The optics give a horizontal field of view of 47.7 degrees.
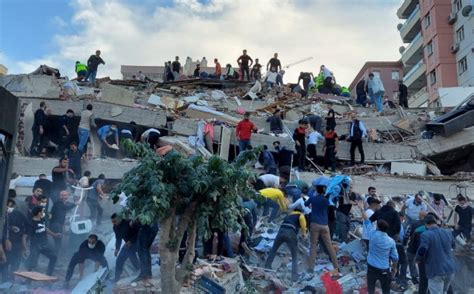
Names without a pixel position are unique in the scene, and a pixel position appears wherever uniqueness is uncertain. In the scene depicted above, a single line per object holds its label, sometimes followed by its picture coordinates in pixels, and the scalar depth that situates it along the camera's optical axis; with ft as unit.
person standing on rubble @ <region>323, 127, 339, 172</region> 51.42
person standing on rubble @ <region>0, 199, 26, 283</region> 28.43
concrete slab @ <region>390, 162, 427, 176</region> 53.72
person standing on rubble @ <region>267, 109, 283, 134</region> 57.62
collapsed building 45.65
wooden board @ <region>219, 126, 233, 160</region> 53.72
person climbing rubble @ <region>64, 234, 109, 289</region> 29.12
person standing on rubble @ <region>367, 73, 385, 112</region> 72.02
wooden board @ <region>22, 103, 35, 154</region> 50.30
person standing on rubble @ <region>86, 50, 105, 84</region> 74.33
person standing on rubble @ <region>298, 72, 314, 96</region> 85.71
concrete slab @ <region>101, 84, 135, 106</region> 62.69
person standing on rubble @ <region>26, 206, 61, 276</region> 29.68
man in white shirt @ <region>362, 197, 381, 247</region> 32.32
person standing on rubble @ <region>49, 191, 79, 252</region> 31.37
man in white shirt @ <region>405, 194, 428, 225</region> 38.27
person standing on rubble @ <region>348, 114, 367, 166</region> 51.62
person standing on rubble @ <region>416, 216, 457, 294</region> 26.50
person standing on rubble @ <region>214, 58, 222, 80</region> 89.94
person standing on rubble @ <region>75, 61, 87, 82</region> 78.98
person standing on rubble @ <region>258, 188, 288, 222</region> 36.55
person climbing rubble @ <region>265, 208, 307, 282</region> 30.50
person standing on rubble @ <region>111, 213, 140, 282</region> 28.76
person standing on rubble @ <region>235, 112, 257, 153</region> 49.62
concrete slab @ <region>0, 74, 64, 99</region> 63.93
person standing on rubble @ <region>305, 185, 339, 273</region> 31.07
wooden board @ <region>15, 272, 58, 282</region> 28.17
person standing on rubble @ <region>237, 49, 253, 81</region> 85.87
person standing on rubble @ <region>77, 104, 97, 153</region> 48.55
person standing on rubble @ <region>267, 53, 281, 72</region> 84.84
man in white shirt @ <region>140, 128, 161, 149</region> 49.79
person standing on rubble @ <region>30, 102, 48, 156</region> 48.19
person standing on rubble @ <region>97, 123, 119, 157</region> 49.75
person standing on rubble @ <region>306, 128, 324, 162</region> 53.72
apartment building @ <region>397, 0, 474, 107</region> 122.62
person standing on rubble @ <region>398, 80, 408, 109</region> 73.92
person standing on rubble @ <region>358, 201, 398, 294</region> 26.61
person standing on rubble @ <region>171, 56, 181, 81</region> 90.27
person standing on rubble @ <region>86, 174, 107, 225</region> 36.68
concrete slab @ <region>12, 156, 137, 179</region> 45.29
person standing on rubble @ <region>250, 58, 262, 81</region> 89.65
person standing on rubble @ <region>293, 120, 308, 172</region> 50.16
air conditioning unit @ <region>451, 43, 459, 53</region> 126.41
